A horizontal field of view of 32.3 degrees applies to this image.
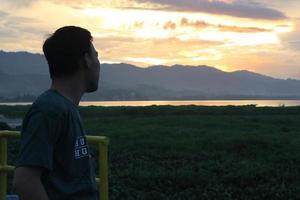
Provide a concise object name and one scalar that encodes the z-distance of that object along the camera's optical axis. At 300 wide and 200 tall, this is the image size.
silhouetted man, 2.78
